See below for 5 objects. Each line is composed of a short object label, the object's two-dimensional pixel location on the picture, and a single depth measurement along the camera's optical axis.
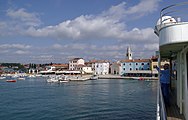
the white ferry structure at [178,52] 5.49
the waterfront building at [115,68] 111.65
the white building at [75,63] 130.89
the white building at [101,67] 122.12
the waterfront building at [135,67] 97.72
